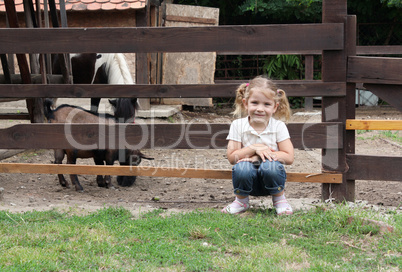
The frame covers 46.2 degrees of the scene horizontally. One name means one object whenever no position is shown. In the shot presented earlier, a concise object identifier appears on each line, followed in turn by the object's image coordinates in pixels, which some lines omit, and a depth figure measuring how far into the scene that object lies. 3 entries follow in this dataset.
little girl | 3.56
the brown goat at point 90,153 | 5.40
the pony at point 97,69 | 7.31
